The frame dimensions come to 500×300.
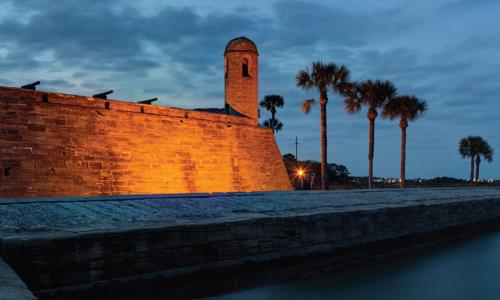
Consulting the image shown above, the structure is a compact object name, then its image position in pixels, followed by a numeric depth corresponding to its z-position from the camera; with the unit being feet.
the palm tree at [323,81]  93.30
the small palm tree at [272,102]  176.45
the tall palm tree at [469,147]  199.00
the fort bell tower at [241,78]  98.53
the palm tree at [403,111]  116.16
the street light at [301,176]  115.01
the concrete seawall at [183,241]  18.56
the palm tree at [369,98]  108.37
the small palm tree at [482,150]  199.31
